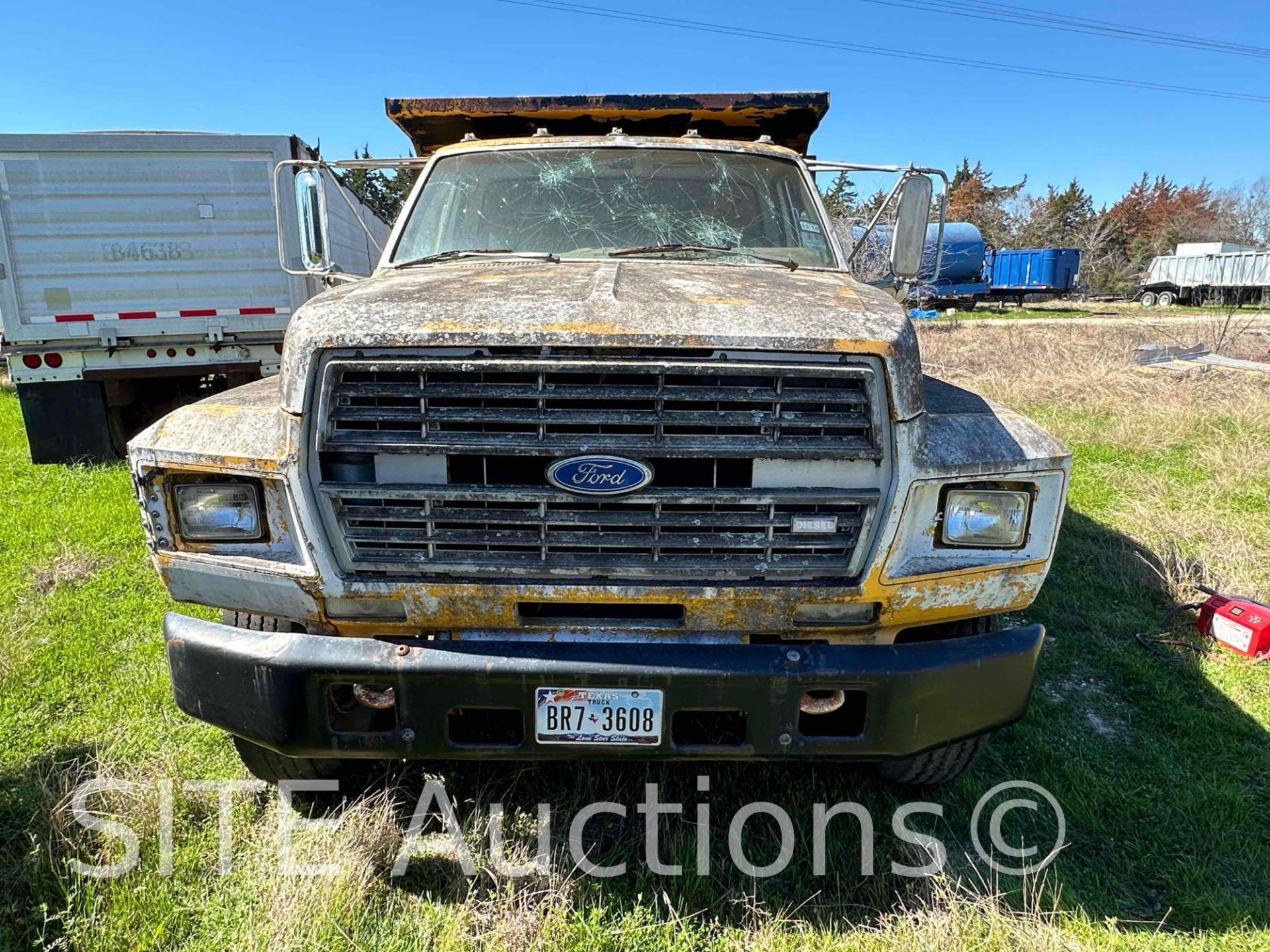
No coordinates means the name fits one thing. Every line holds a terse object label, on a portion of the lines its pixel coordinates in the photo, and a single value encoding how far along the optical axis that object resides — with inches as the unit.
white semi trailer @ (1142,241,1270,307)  1492.4
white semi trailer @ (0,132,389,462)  295.9
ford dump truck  86.7
